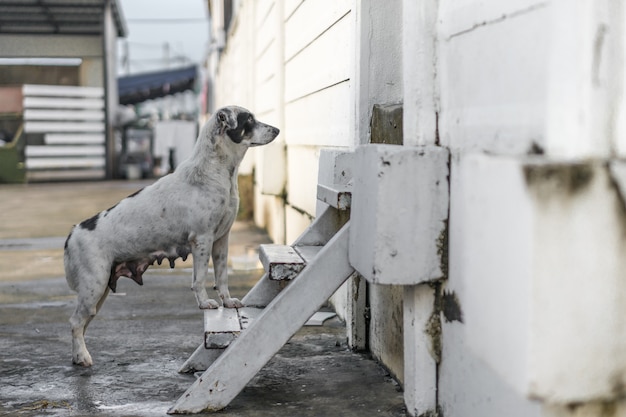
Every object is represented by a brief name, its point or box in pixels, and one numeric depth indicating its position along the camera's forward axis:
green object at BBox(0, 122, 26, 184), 23.36
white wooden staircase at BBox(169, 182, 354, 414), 3.37
